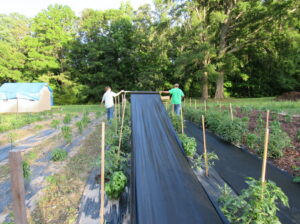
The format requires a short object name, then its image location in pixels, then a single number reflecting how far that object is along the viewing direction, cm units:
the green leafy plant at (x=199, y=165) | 278
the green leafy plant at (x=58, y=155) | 331
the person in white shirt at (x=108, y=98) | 552
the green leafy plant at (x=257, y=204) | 132
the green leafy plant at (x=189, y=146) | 326
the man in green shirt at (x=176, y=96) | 548
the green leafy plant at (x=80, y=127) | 546
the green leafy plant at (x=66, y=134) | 434
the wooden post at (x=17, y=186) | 92
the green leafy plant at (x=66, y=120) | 655
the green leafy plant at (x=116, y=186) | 199
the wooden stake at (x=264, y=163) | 142
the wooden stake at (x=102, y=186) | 139
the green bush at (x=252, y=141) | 365
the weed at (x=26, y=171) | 239
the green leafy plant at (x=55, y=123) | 601
